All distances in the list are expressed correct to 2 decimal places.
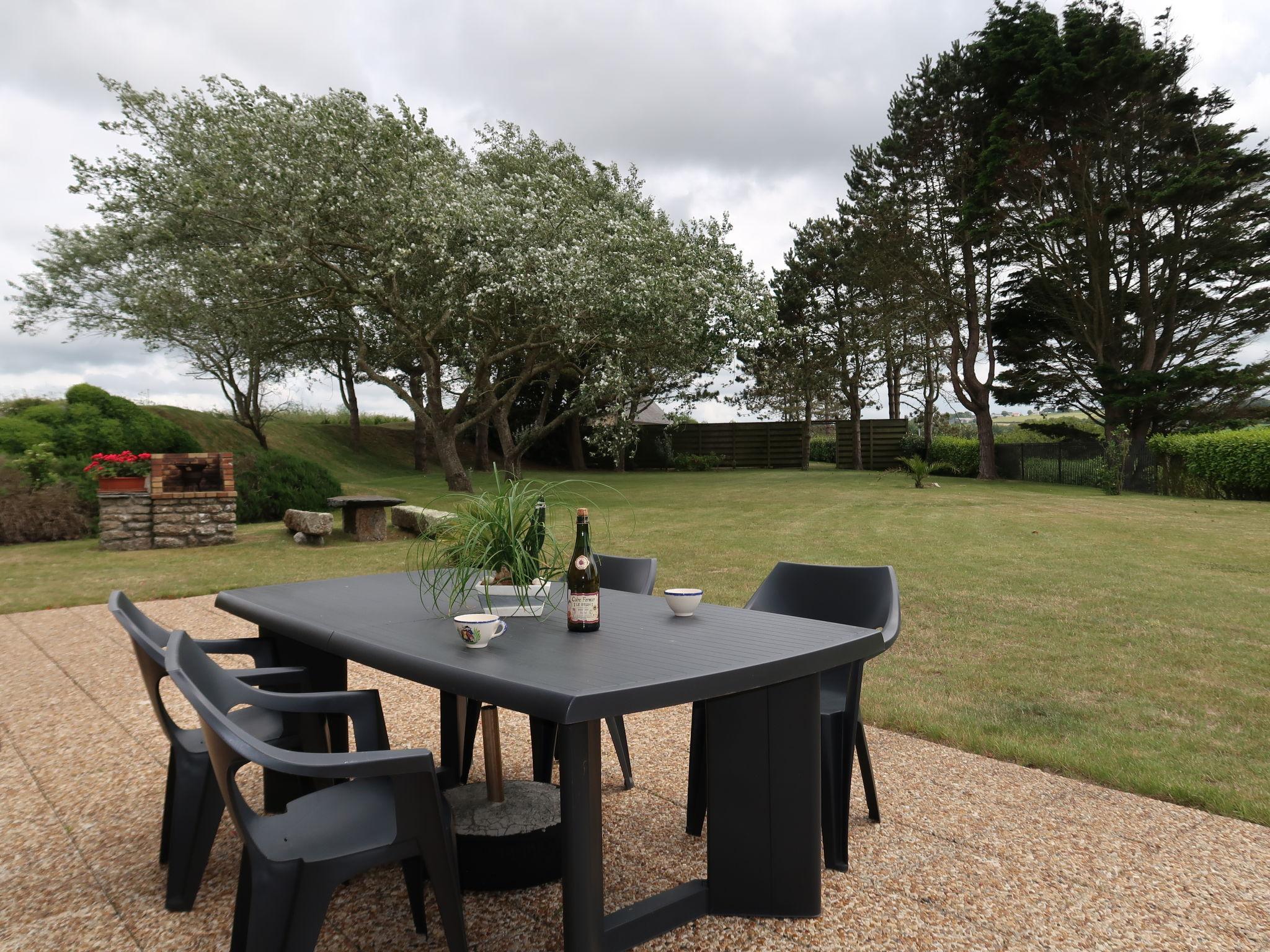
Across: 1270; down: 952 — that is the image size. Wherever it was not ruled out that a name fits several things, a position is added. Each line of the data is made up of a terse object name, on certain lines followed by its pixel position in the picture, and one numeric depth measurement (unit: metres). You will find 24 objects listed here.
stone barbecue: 8.70
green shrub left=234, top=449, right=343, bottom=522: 11.00
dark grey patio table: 1.45
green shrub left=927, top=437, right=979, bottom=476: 19.19
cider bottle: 1.94
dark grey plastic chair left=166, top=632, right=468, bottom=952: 1.38
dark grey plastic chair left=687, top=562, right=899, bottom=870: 2.07
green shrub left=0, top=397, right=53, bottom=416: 12.94
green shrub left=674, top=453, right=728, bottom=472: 23.44
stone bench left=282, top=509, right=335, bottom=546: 8.92
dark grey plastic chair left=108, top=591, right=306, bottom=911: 1.86
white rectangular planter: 2.15
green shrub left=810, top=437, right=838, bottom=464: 25.72
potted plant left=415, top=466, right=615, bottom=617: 2.07
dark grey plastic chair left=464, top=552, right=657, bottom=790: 2.52
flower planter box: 8.59
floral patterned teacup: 1.74
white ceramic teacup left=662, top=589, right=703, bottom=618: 2.13
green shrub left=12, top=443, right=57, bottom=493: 9.81
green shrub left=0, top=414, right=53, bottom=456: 10.10
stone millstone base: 1.96
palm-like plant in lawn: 15.31
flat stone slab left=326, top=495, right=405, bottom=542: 9.45
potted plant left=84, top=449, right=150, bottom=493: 8.58
